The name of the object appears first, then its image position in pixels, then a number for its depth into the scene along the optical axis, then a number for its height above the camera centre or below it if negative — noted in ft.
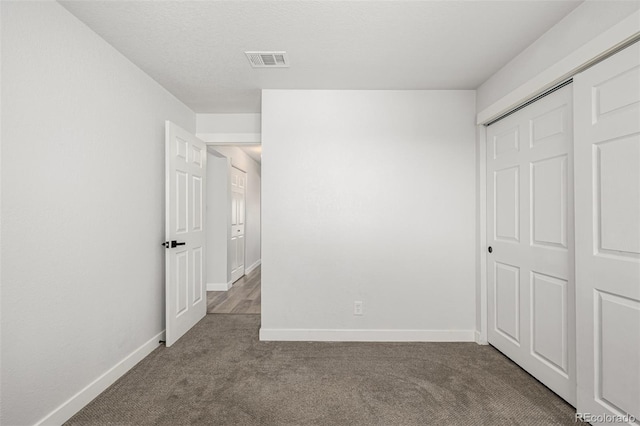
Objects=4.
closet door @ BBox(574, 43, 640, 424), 5.00 -0.38
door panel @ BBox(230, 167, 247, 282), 17.95 -0.46
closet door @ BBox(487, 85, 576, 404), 6.55 -0.66
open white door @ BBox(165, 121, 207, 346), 9.34 -0.57
